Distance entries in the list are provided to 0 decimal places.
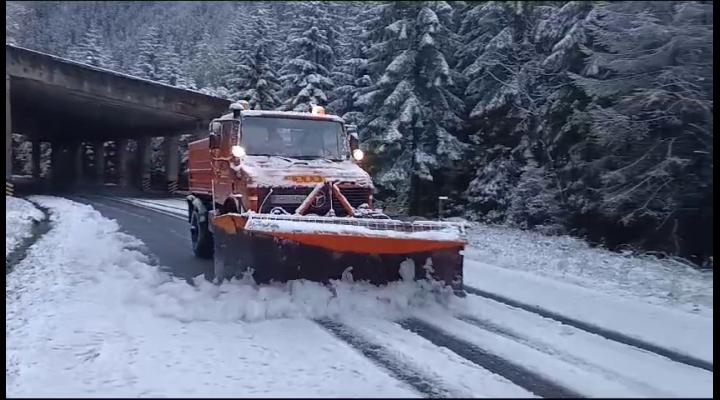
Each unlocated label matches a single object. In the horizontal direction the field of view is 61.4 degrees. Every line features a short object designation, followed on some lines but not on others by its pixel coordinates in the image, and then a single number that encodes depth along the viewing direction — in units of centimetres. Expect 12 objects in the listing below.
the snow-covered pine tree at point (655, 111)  1129
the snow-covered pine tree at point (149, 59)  2972
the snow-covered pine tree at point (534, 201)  1742
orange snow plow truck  648
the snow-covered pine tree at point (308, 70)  2814
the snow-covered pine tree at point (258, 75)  3188
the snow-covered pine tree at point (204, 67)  3622
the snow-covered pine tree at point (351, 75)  2509
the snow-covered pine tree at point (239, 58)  3115
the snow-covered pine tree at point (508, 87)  1800
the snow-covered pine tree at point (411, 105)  2141
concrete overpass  2731
